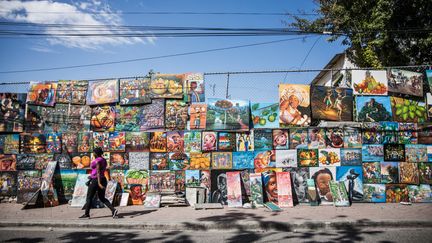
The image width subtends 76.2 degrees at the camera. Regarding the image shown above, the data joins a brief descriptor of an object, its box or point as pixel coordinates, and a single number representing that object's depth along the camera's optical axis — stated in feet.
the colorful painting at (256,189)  25.26
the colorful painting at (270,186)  25.95
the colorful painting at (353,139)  26.73
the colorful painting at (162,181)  26.91
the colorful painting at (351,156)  26.53
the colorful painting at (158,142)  27.30
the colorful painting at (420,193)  25.93
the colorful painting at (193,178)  26.69
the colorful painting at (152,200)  25.29
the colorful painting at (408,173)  26.27
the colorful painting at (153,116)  27.66
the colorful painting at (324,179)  25.81
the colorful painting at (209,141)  26.86
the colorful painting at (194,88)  27.68
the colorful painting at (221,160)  26.71
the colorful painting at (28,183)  27.96
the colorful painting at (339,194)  24.89
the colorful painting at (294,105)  27.04
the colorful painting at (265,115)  27.14
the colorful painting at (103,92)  28.45
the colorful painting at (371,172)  26.27
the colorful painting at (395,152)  26.66
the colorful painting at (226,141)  26.81
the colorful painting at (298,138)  26.76
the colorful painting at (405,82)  27.55
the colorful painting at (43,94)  29.32
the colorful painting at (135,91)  28.07
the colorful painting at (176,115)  27.53
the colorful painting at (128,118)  28.07
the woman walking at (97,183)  21.48
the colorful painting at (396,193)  26.05
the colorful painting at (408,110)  27.25
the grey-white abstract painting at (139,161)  27.37
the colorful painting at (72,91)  29.09
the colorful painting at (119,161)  27.58
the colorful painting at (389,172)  26.30
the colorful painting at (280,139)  26.73
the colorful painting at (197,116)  27.22
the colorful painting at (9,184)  28.60
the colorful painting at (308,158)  26.61
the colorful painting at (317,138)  26.78
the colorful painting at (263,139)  26.73
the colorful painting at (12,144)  28.99
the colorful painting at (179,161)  27.02
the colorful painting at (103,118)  28.32
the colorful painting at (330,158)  26.55
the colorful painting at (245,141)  26.81
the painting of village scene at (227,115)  26.89
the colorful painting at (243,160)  26.63
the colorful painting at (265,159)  26.58
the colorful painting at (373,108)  27.14
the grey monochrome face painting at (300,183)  25.89
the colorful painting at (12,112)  29.35
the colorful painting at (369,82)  27.43
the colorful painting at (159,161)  27.17
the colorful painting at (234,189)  25.52
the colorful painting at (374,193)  25.99
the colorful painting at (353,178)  26.03
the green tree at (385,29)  36.76
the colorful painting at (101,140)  27.91
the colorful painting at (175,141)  27.14
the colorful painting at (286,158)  26.61
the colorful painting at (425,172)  26.30
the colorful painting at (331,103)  27.14
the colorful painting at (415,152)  26.71
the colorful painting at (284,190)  25.05
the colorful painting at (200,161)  26.86
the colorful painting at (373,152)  26.63
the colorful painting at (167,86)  27.76
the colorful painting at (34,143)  28.68
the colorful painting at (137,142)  27.50
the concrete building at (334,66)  65.45
